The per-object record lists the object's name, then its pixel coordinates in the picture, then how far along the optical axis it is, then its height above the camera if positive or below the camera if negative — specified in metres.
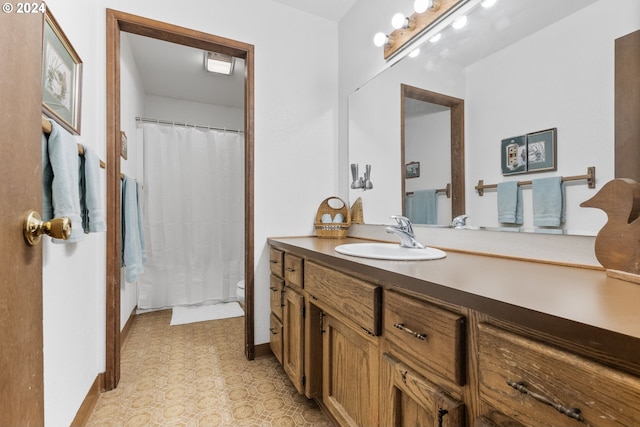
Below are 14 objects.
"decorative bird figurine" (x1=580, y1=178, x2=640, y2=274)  0.76 -0.04
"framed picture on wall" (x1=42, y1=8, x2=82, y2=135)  1.01 +0.51
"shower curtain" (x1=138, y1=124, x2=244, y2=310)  3.00 -0.04
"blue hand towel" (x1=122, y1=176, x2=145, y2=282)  2.04 -0.16
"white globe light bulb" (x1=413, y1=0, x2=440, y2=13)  1.47 +1.03
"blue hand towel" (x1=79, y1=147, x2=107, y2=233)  1.17 +0.08
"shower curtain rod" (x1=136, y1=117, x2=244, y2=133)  2.92 +0.91
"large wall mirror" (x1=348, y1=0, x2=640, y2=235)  0.90 +0.44
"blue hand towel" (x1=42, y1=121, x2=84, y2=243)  0.90 +0.11
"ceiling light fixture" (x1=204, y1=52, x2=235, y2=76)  2.60 +1.36
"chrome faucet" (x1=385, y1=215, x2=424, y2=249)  1.33 -0.09
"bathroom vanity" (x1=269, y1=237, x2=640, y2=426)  0.43 -0.26
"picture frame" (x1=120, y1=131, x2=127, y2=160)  2.19 +0.49
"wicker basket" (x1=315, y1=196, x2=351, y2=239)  2.06 -0.08
